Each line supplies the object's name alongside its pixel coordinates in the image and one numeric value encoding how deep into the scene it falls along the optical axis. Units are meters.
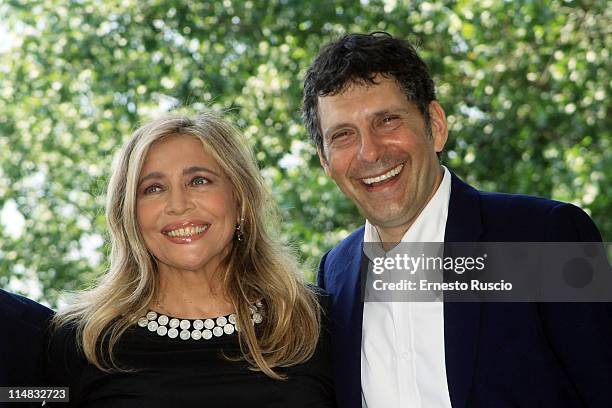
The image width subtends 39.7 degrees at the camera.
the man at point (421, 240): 2.15
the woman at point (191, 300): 2.52
